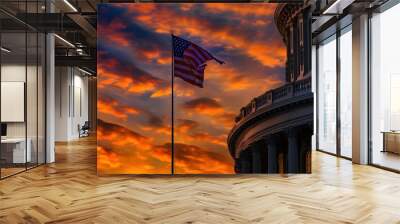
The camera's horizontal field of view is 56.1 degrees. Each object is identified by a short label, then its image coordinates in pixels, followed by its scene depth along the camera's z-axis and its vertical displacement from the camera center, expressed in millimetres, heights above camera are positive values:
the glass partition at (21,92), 6818 +439
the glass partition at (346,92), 9262 +515
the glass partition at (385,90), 7508 +478
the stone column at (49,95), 8547 +433
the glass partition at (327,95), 10523 +514
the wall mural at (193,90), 6652 +416
